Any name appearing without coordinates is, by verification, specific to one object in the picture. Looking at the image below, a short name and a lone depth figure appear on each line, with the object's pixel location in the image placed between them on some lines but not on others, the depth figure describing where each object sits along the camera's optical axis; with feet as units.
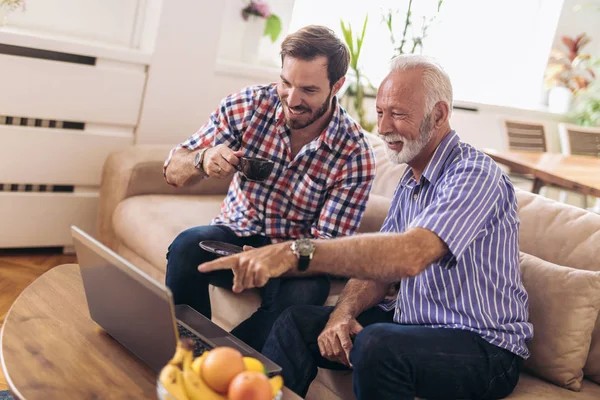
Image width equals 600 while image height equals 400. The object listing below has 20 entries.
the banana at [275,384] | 4.26
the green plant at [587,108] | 18.33
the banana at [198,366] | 4.16
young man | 7.32
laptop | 4.73
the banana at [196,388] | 4.08
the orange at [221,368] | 4.09
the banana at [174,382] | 4.07
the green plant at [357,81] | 14.47
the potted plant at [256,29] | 13.38
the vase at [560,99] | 18.70
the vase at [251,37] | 13.50
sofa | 6.39
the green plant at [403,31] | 15.58
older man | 5.33
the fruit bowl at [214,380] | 4.03
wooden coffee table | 4.73
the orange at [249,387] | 4.00
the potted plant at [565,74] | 18.70
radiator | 10.45
